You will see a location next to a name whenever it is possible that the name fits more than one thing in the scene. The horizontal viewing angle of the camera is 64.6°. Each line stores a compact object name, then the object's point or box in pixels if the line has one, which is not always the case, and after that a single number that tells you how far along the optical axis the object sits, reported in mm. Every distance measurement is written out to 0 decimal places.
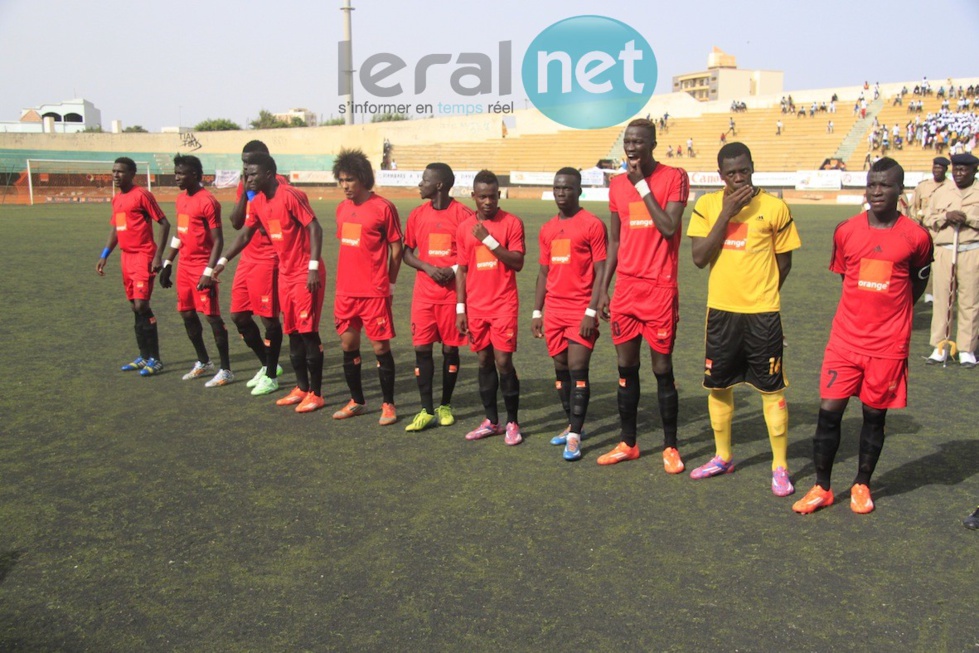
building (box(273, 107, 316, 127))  132400
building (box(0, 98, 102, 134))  83312
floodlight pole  59531
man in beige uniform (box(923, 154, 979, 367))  8117
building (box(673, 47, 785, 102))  100625
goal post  46250
